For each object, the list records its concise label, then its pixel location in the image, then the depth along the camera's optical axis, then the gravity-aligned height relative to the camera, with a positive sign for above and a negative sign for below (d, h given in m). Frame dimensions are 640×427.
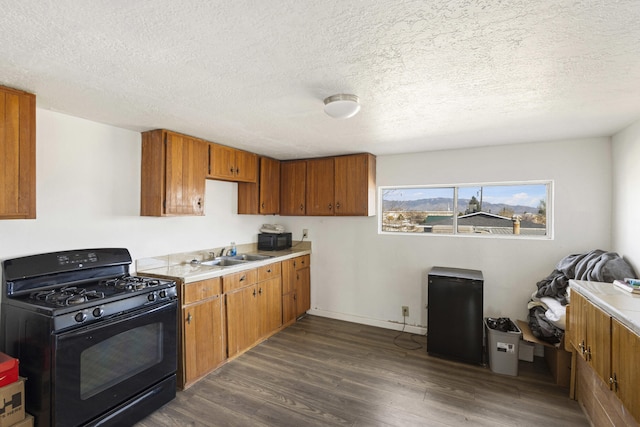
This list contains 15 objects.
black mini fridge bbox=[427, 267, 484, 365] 2.86 -1.02
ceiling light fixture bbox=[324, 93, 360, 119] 1.82 +0.68
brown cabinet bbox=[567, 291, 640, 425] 1.41 -0.83
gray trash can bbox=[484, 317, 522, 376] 2.67 -1.25
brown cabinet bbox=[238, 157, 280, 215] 3.82 +0.28
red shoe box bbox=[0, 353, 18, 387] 1.60 -0.88
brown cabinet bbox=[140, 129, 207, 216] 2.64 +0.36
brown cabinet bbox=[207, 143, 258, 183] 3.17 +0.57
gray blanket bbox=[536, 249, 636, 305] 2.26 -0.46
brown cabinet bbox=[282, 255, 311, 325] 3.75 -1.00
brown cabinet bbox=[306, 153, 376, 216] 3.61 +0.36
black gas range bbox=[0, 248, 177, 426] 1.66 -0.78
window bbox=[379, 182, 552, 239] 3.14 +0.06
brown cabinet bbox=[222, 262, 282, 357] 2.90 -1.01
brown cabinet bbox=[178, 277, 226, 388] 2.45 -1.04
